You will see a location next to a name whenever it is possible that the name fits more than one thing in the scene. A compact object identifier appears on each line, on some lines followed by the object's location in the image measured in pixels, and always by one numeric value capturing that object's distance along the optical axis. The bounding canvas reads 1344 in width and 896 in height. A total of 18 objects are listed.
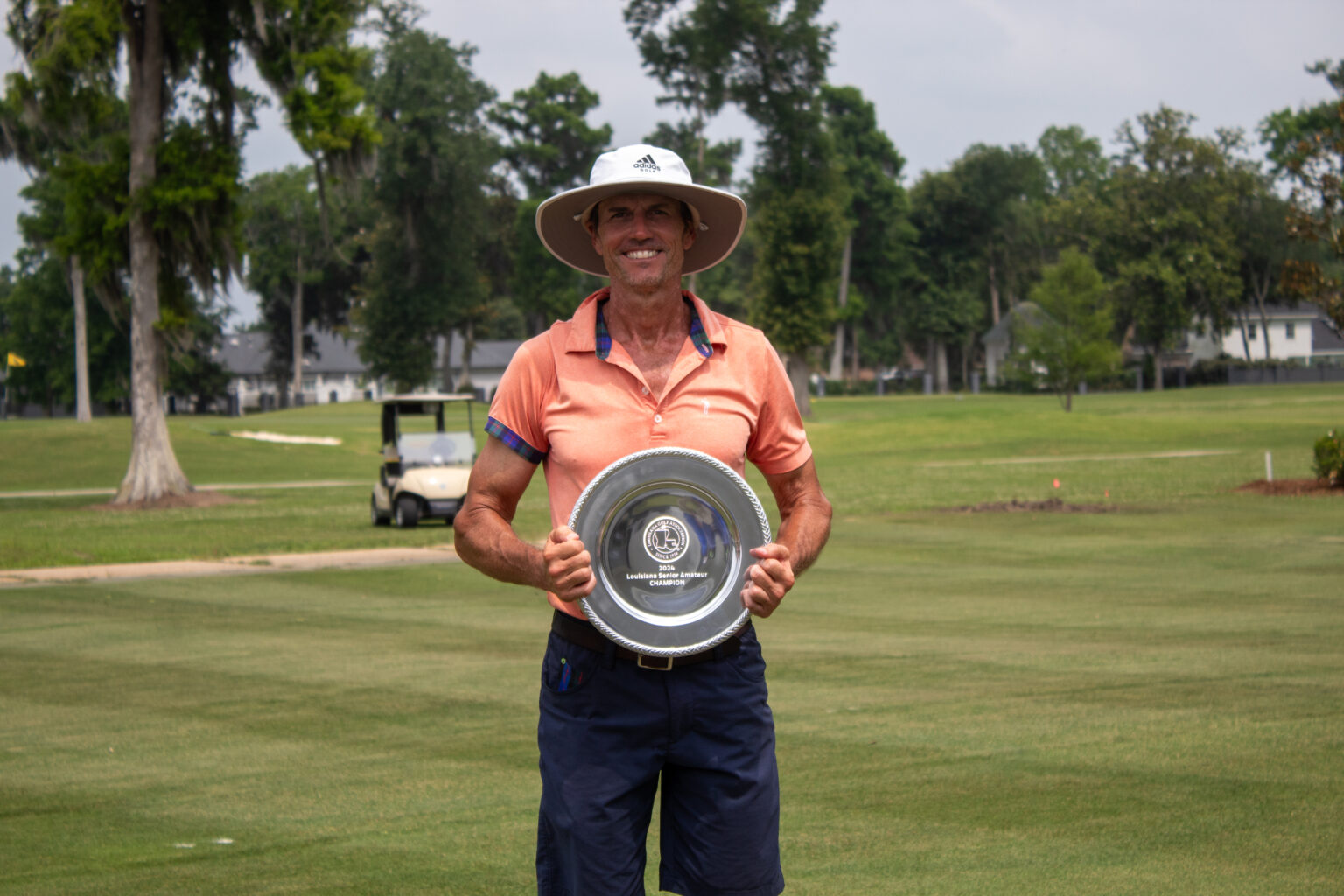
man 3.19
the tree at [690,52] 60.75
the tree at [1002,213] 104.00
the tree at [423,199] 72.69
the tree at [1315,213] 26.61
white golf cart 21.12
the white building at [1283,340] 100.44
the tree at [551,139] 93.06
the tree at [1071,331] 55.53
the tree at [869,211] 99.44
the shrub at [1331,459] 24.36
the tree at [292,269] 91.31
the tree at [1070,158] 129.38
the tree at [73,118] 25.77
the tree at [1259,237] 88.56
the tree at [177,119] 26.06
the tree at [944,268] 104.44
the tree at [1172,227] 84.44
